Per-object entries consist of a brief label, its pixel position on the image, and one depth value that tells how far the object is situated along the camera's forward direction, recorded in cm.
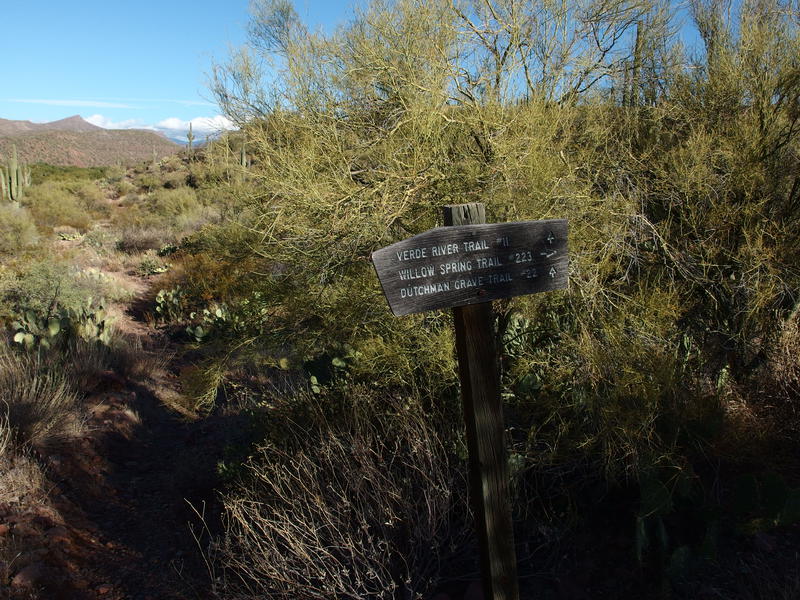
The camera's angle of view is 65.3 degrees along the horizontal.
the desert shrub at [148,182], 3456
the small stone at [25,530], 464
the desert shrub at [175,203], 2338
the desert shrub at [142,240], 1936
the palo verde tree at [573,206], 420
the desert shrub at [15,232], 1728
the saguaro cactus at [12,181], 2653
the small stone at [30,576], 400
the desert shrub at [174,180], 3306
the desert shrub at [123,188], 3516
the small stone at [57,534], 470
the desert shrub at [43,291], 1075
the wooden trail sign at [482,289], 234
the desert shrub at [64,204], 2422
